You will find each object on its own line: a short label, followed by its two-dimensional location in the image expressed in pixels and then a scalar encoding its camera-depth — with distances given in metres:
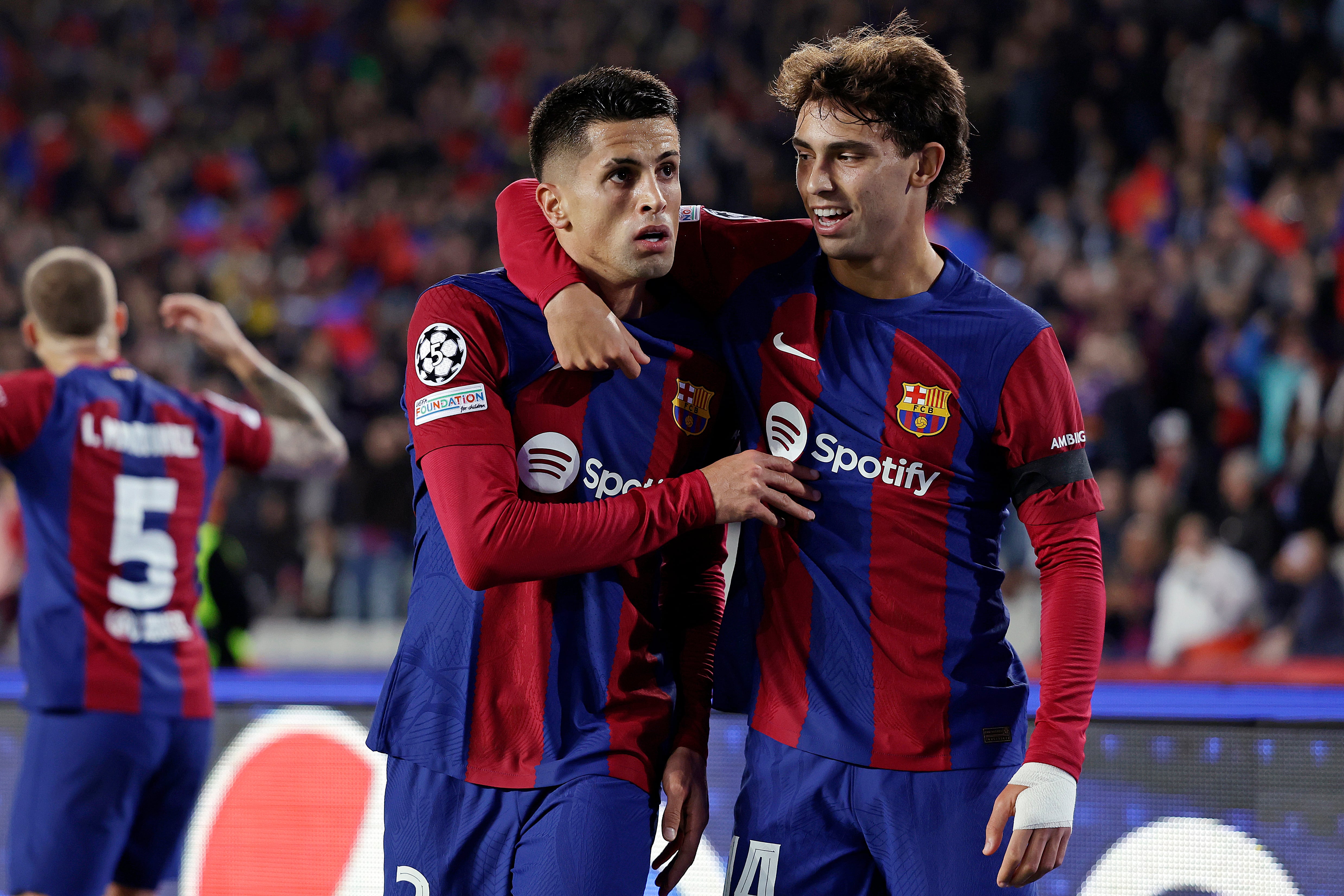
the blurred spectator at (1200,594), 15.18
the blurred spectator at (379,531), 19.50
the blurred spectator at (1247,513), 15.53
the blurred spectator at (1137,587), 15.73
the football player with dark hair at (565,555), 5.05
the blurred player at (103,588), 7.92
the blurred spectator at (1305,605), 14.09
